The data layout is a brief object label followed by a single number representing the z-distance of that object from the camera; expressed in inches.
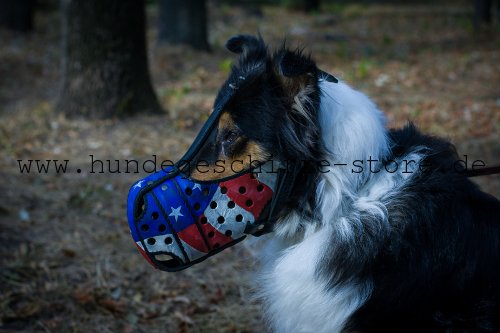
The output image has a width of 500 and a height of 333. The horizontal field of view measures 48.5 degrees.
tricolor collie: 83.8
